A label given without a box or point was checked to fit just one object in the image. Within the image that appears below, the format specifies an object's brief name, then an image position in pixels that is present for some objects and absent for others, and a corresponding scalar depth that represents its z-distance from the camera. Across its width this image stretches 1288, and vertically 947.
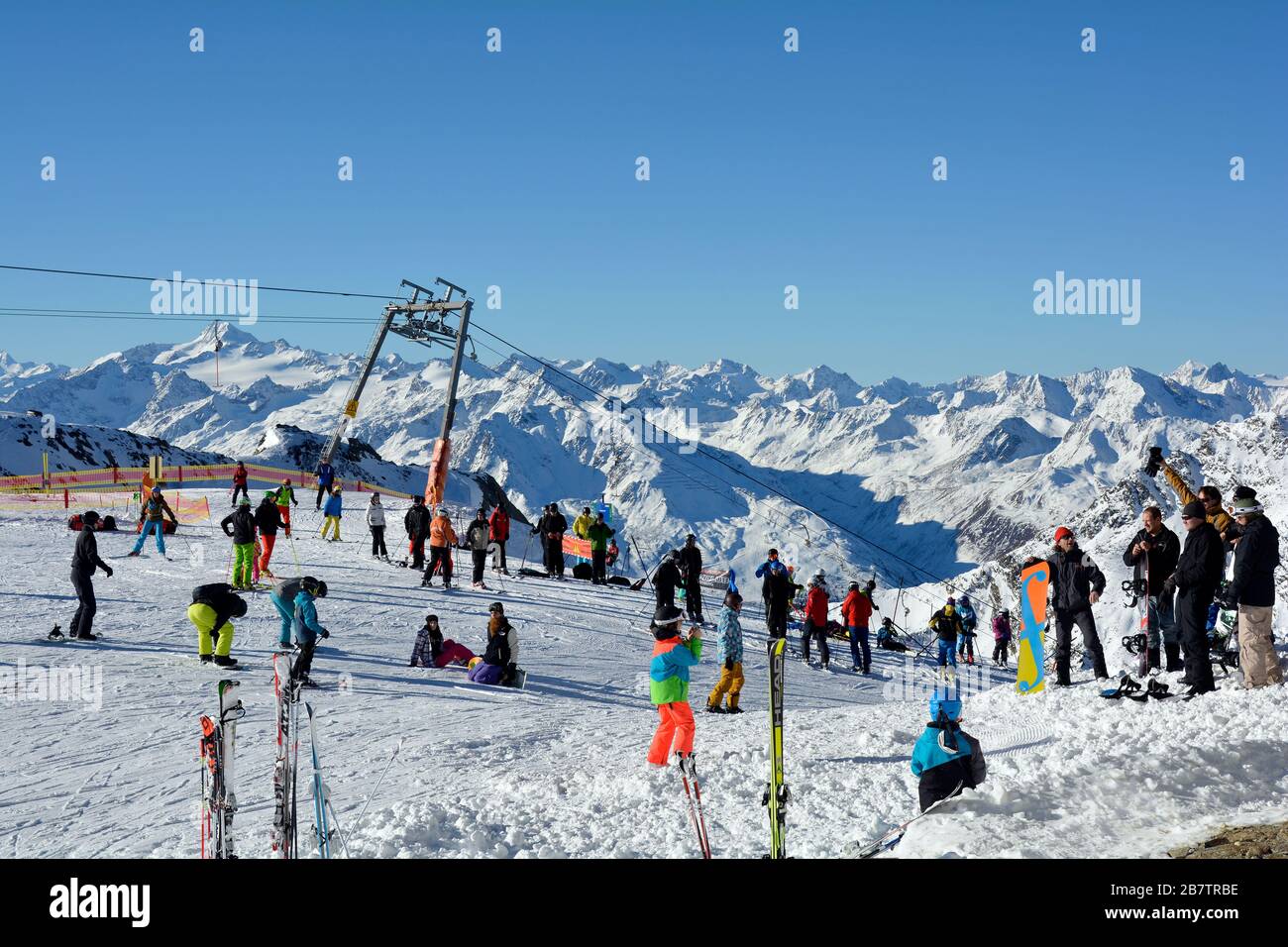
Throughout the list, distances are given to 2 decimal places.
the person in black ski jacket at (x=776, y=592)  19.94
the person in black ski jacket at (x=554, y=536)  27.62
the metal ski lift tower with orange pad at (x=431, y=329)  30.64
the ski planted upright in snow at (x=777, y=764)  7.75
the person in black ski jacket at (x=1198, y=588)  10.95
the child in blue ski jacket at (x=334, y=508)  28.22
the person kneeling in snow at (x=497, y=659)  15.34
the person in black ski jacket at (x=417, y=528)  24.64
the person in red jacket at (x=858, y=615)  20.45
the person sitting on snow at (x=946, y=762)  8.34
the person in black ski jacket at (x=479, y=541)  23.09
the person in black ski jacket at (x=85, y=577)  15.32
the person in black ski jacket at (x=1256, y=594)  10.95
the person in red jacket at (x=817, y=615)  19.62
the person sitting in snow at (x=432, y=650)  16.05
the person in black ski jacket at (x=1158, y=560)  12.62
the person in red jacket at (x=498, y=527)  25.34
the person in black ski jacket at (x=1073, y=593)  12.86
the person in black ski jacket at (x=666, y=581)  18.91
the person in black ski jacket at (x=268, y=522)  20.12
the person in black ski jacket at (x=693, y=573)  21.12
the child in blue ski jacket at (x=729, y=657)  13.60
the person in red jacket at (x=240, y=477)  32.44
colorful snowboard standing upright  13.62
